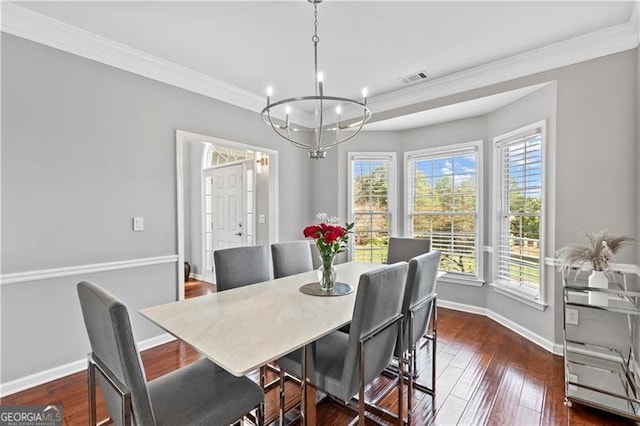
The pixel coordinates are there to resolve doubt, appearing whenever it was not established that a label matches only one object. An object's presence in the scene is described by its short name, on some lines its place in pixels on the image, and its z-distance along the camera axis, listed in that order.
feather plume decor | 2.11
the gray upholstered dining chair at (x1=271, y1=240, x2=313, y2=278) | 2.69
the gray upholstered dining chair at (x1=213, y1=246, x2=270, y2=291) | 2.24
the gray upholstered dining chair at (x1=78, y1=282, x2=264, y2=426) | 1.03
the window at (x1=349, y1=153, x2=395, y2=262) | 4.35
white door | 5.03
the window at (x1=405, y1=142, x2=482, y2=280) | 3.80
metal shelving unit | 2.01
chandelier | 4.11
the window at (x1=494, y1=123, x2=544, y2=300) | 3.02
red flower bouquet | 1.98
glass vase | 2.08
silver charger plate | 2.03
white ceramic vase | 2.13
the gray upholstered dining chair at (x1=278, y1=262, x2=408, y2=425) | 1.41
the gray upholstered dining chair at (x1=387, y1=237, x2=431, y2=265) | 2.96
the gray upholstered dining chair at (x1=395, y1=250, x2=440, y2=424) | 1.85
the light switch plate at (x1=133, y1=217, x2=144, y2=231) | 2.78
